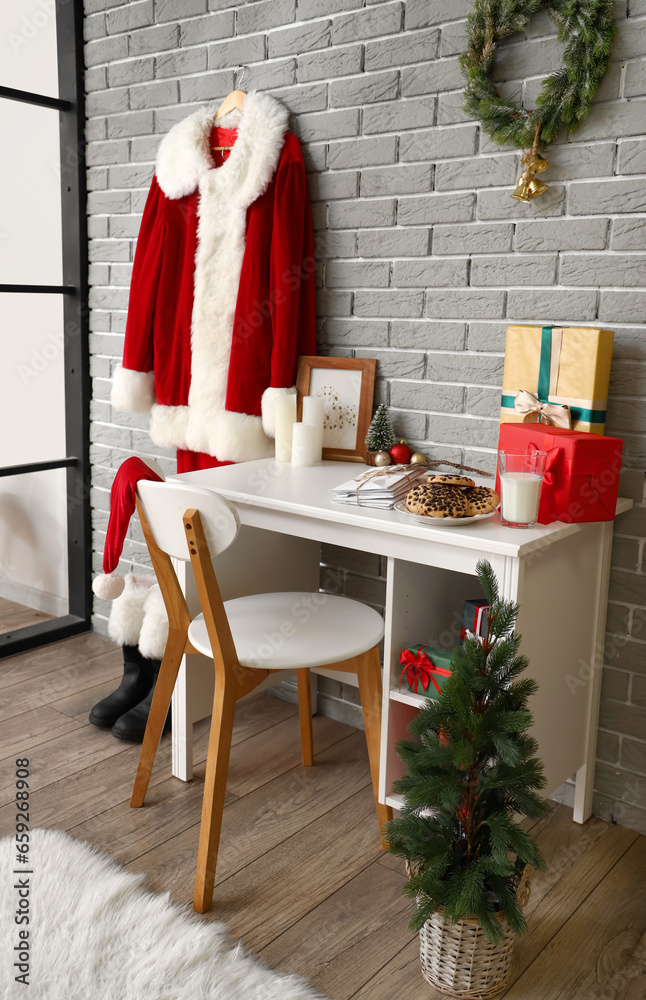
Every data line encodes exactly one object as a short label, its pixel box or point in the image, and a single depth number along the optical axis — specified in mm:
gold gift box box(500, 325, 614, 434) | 1763
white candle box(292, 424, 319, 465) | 2170
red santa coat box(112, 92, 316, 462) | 2270
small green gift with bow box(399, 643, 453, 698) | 1743
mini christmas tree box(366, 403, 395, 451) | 2188
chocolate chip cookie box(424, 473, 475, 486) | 1682
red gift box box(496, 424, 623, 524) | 1629
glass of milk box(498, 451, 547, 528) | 1614
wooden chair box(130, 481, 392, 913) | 1612
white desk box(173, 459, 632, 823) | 1609
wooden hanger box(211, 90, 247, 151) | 2355
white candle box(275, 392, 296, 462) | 2240
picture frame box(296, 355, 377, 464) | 2260
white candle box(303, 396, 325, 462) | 2170
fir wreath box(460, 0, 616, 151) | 1760
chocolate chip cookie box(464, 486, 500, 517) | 1647
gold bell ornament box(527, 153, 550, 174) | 1875
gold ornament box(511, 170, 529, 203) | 1900
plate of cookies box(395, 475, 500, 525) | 1620
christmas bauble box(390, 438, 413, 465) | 2154
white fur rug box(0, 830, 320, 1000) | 1422
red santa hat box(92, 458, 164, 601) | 1749
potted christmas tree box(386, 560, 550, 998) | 1359
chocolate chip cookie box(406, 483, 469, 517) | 1620
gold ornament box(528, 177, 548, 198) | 1891
